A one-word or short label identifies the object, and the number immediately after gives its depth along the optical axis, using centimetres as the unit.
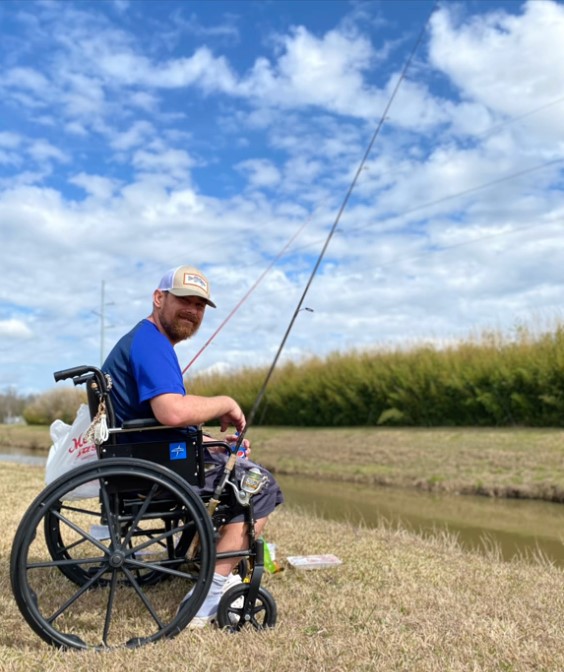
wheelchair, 262
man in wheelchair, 279
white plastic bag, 305
